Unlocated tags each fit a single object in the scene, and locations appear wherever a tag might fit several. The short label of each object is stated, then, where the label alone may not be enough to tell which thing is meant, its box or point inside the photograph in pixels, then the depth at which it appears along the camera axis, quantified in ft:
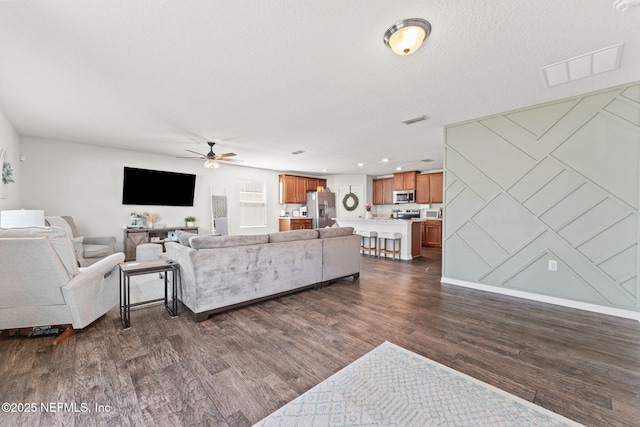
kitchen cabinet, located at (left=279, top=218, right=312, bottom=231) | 27.34
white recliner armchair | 6.49
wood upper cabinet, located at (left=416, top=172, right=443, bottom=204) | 26.19
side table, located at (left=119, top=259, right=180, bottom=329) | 8.04
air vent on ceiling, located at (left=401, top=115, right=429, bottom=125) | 11.89
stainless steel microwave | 27.78
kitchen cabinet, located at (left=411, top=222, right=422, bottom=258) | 20.47
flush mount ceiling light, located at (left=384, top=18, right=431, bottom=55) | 5.83
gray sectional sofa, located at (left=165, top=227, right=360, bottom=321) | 8.61
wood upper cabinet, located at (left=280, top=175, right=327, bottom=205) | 27.66
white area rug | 4.44
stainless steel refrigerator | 28.12
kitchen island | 19.84
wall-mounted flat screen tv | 18.22
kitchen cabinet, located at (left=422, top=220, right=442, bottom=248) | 25.98
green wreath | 30.89
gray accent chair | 13.50
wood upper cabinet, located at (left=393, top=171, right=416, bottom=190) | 27.63
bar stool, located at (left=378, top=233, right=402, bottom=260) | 19.83
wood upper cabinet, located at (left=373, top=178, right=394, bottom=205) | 30.14
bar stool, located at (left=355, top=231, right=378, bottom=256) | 21.09
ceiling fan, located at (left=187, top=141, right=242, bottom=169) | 15.75
